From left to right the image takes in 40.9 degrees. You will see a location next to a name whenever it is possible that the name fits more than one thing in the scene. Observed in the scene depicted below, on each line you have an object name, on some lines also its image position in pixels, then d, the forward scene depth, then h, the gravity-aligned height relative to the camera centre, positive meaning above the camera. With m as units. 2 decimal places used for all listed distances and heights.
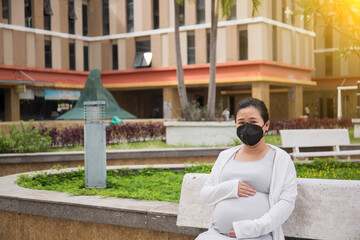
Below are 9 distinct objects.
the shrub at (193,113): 15.70 -0.20
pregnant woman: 3.36 -0.59
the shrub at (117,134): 14.38 -0.82
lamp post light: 6.68 -0.52
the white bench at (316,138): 10.72 -0.75
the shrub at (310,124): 20.07 -0.83
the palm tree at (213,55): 15.73 +1.71
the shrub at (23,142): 11.82 -0.80
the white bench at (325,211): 3.71 -0.83
